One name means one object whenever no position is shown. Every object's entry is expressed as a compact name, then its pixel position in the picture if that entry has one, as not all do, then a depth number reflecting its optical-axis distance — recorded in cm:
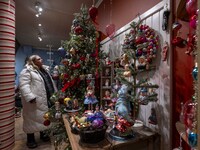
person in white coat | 207
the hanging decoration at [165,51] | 103
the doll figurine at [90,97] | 138
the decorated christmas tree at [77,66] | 171
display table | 84
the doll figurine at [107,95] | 172
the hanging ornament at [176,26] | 84
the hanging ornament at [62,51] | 193
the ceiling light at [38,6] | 252
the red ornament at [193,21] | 54
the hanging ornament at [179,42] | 86
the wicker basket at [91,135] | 85
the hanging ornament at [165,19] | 101
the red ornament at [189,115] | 49
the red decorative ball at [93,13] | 137
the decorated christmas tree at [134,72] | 95
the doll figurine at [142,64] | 112
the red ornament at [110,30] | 167
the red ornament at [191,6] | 53
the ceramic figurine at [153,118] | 110
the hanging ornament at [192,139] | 41
